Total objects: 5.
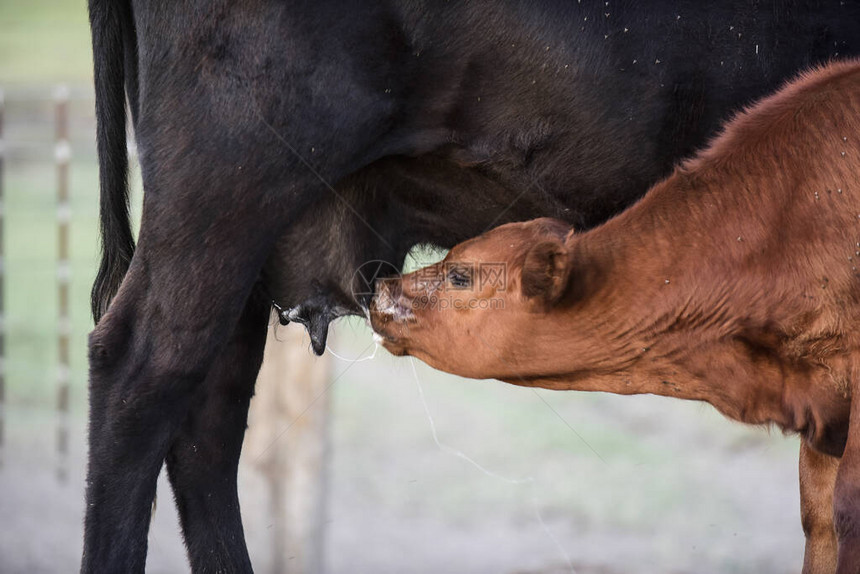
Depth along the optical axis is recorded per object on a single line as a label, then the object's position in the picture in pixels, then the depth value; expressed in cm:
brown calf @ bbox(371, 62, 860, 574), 671
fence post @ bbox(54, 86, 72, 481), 1586
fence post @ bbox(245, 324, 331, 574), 1221
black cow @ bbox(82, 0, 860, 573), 676
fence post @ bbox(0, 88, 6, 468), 1633
